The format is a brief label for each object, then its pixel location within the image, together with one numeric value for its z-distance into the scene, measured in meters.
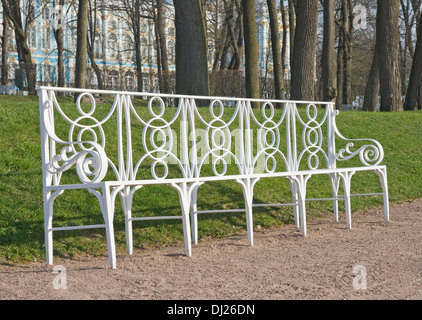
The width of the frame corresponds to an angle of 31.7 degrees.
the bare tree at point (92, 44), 31.89
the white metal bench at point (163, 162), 5.76
